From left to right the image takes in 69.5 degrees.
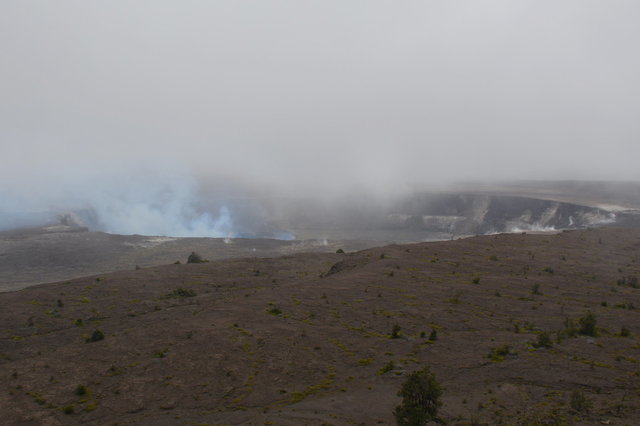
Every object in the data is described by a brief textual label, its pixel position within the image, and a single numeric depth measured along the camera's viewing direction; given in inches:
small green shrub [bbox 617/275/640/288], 1856.1
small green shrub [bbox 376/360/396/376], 1146.6
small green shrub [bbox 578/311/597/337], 1314.0
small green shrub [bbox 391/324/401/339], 1384.4
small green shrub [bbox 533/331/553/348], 1228.5
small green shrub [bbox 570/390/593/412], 853.6
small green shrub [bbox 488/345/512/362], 1177.2
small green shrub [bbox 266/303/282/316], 1625.5
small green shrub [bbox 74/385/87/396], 1110.4
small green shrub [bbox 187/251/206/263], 3153.1
